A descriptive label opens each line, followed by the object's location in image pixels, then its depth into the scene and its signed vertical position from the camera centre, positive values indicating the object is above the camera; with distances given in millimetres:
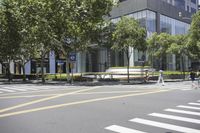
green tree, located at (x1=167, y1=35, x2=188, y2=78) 26916 +2910
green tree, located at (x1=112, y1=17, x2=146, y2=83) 20654 +3577
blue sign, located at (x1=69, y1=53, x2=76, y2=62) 21084 +1223
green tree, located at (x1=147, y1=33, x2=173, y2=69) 30686 +3642
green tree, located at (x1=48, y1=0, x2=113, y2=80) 18705 +4955
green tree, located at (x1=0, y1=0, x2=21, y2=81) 22429 +4423
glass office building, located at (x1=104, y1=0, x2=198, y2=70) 35174 +9704
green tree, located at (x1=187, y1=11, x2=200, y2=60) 22970 +3732
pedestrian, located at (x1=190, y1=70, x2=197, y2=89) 14712 -848
